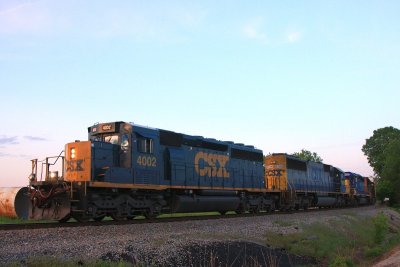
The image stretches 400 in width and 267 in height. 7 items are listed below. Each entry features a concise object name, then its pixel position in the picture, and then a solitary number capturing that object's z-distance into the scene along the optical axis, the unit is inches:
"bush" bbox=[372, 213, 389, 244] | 687.1
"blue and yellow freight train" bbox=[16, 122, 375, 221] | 546.9
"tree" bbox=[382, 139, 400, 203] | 2146.9
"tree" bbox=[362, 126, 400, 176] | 2942.9
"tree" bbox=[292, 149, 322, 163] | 3736.2
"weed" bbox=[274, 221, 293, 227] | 645.3
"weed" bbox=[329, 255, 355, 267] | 446.9
